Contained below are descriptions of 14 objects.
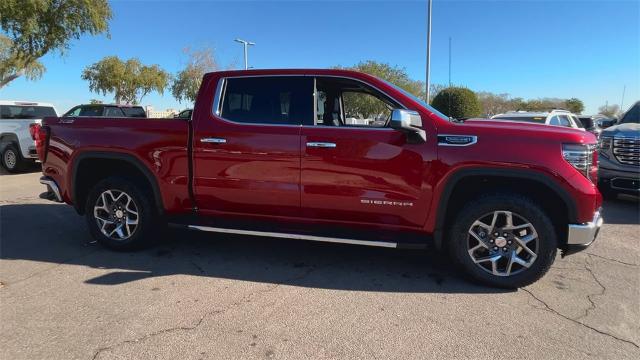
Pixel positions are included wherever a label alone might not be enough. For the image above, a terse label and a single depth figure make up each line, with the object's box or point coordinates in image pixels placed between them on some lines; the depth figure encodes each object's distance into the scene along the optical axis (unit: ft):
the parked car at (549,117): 33.81
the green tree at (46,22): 47.57
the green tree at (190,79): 119.65
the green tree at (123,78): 148.56
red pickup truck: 12.26
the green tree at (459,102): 73.77
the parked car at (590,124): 40.78
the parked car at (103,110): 42.63
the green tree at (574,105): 189.98
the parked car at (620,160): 23.75
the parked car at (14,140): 37.37
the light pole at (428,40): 66.80
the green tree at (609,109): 250.66
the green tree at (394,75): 112.68
